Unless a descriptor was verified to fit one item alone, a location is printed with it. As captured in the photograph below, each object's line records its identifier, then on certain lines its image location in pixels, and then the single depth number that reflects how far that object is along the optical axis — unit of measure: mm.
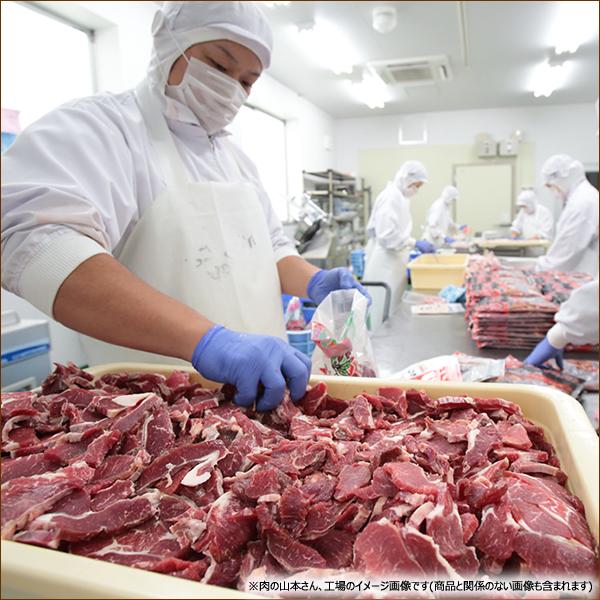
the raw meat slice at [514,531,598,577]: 617
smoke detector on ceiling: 4727
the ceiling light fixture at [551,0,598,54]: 4934
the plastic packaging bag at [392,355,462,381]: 1418
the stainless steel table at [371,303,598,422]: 2219
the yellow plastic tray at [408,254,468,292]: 4070
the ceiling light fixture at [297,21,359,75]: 5297
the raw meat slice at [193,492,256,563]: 665
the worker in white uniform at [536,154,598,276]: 4074
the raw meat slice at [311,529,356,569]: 666
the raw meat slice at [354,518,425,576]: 611
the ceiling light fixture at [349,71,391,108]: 7227
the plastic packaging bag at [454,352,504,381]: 1490
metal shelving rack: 8562
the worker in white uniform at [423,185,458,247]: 8875
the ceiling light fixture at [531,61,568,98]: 7117
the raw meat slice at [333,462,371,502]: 743
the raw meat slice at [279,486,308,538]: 701
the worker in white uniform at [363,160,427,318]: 5949
